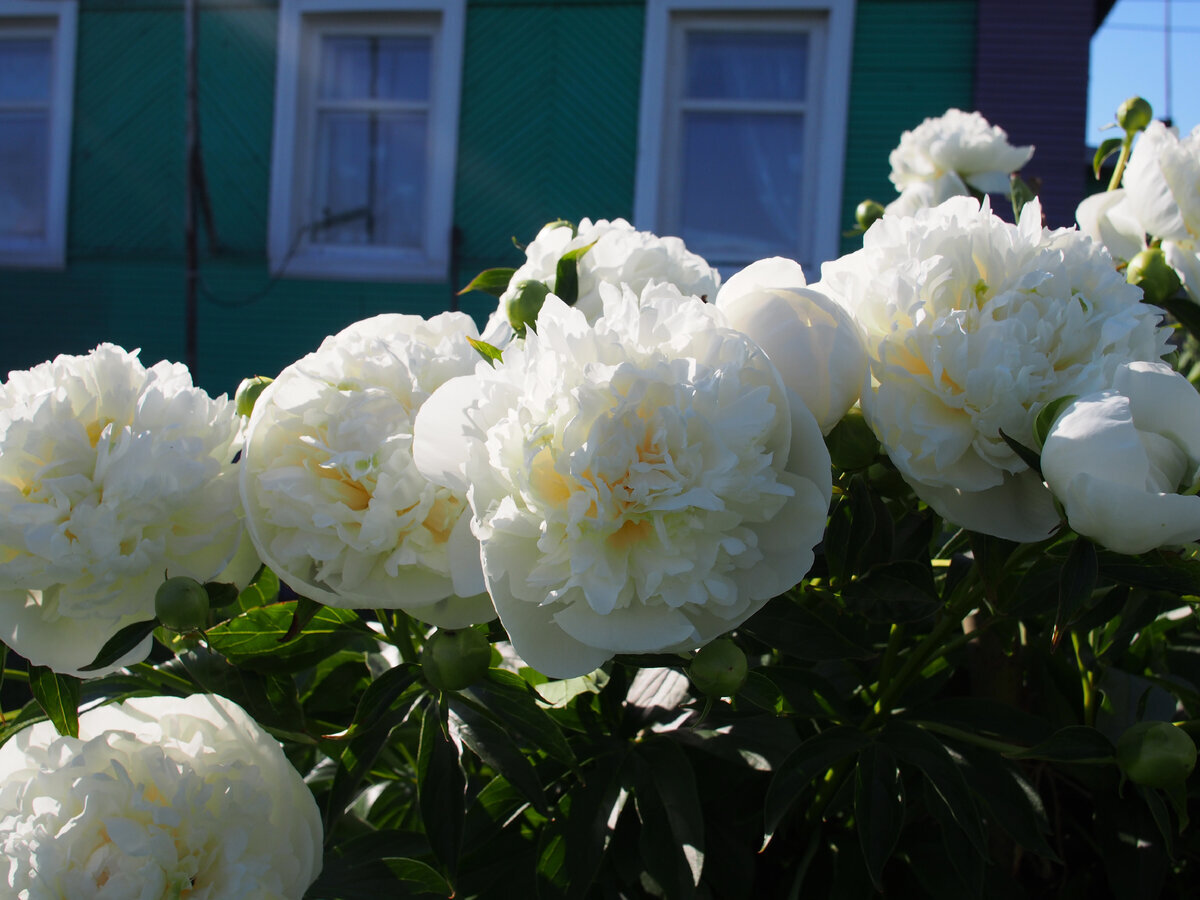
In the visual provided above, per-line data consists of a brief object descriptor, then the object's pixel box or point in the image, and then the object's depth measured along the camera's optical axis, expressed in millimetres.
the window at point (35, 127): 5039
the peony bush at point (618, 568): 416
